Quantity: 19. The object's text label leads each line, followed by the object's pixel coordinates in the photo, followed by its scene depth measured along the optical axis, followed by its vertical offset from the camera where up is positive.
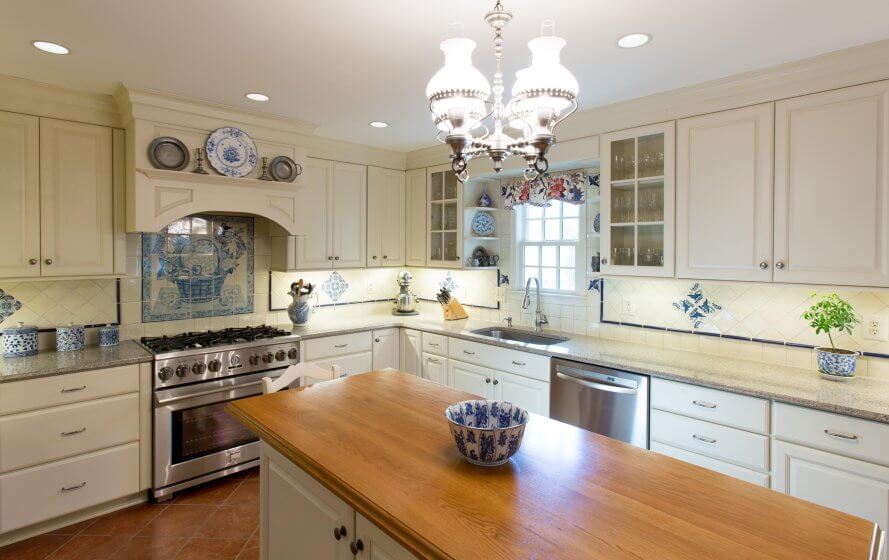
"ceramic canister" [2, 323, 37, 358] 2.80 -0.41
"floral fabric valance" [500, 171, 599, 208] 3.56 +0.65
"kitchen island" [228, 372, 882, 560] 1.04 -0.57
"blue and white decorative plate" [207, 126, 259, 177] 3.20 +0.81
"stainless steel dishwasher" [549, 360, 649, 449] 2.67 -0.73
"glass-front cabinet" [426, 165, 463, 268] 4.18 +0.48
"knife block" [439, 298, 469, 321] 4.31 -0.33
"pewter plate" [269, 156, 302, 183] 3.53 +0.76
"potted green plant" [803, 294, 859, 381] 2.37 -0.25
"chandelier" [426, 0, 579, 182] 1.45 +0.53
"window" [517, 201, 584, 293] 3.77 +0.23
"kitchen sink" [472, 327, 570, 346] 3.56 -0.48
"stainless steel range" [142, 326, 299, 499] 2.95 -0.79
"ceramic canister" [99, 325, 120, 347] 3.13 -0.41
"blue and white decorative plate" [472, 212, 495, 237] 4.18 +0.42
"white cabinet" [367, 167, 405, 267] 4.36 +0.51
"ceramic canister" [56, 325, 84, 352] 2.97 -0.41
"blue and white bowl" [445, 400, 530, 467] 1.36 -0.47
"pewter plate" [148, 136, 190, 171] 2.95 +0.73
